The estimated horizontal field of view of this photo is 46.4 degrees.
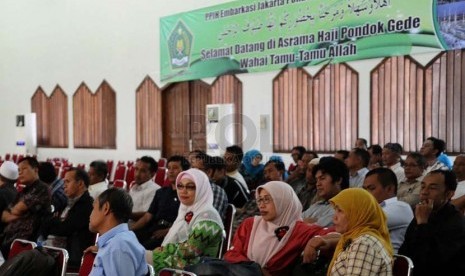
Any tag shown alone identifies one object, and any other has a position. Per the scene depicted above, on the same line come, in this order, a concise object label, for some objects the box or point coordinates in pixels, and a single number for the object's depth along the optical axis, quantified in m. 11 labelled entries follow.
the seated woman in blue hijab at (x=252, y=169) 6.36
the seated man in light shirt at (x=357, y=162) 5.11
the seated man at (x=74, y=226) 3.63
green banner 6.92
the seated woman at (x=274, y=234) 2.78
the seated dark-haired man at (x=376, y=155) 6.23
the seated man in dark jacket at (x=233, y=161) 5.56
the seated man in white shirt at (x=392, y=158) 5.66
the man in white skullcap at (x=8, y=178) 4.22
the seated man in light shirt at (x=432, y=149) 5.95
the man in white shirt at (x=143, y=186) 4.89
